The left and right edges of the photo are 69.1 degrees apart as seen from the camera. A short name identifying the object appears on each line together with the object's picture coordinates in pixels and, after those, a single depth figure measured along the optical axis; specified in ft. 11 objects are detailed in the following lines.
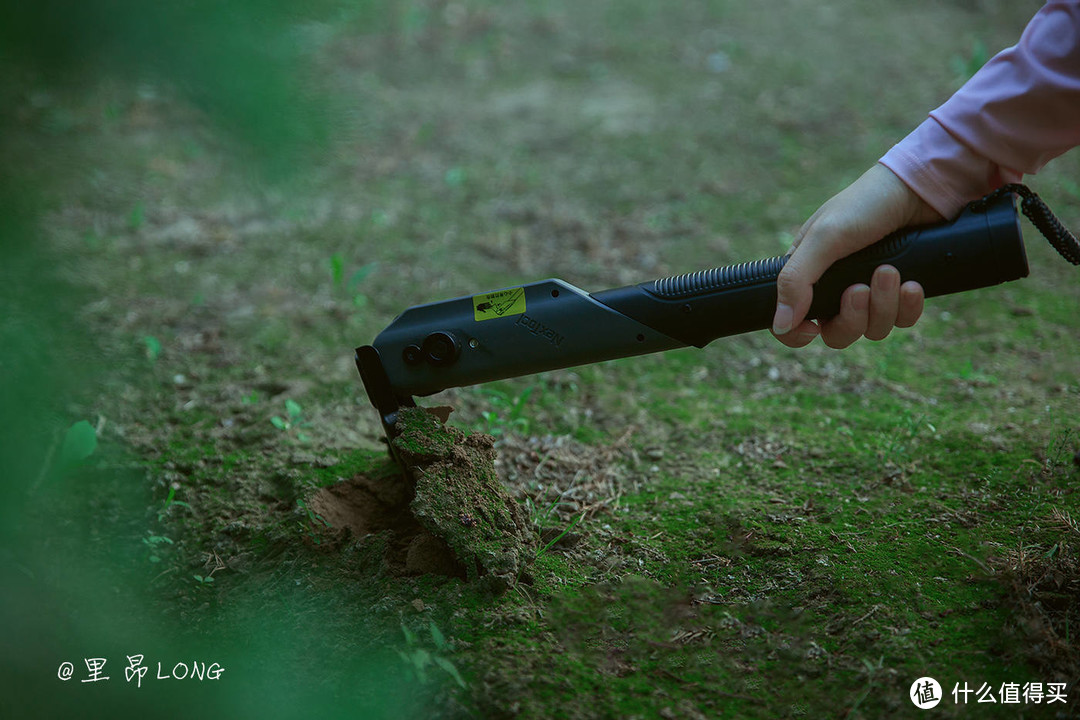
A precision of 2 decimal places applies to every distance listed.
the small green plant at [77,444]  6.87
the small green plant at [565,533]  5.89
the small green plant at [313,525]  6.10
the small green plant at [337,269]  9.69
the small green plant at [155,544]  6.30
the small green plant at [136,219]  11.71
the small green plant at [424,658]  4.84
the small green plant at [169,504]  6.67
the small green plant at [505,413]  7.78
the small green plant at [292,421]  7.47
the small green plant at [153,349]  8.91
